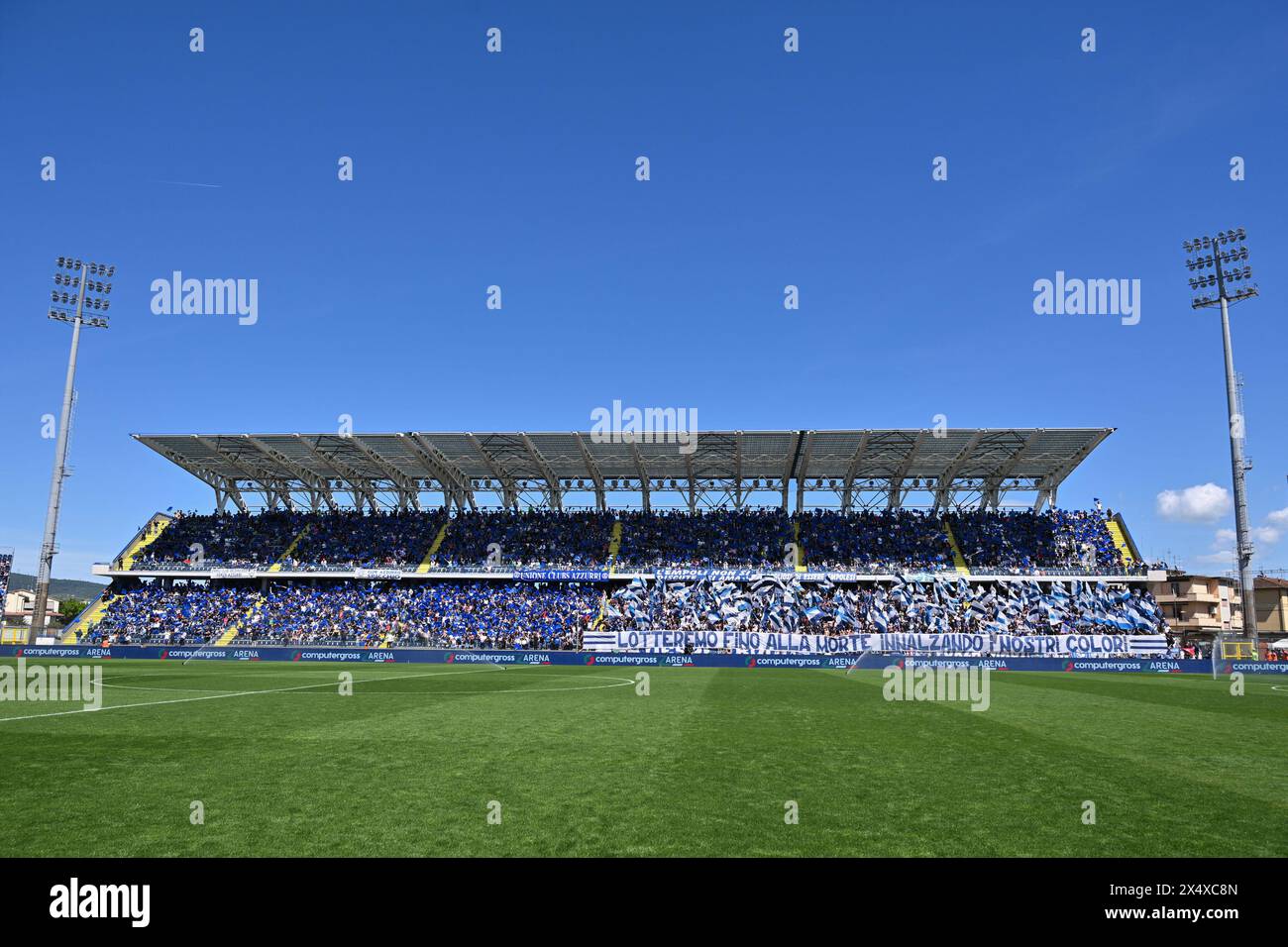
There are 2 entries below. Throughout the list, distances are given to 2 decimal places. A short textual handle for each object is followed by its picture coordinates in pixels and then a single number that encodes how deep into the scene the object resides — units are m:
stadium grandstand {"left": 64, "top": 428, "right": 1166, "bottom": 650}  43.97
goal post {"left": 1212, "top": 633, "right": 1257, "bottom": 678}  36.25
